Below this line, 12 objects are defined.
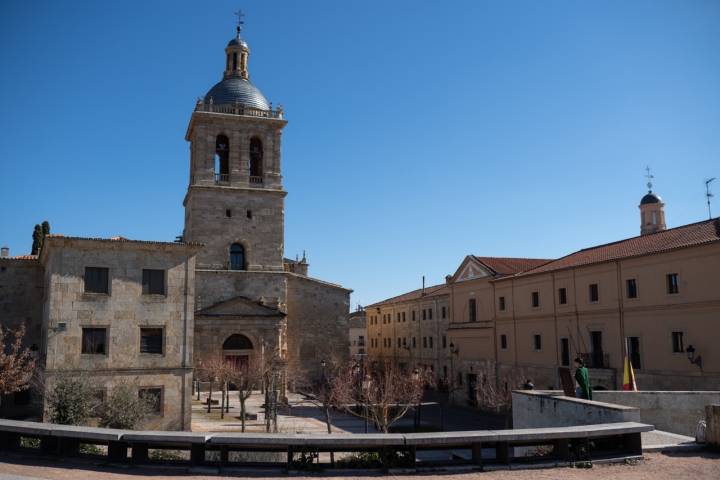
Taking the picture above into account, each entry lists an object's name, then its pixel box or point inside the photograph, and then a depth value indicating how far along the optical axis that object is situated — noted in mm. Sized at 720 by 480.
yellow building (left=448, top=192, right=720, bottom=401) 26078
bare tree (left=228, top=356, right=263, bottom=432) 29214
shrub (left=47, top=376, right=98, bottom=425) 17000
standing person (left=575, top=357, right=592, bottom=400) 14305
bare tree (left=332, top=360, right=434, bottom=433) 24422
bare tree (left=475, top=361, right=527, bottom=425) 29541
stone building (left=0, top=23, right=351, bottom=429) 24109
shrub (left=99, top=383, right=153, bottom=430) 18031
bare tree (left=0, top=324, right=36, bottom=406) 20938
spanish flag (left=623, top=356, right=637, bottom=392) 20234
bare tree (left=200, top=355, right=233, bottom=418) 33656
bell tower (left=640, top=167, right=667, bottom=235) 55312
